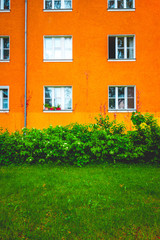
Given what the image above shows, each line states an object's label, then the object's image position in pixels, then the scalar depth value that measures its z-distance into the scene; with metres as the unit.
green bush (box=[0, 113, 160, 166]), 5.31
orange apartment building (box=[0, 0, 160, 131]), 9.10
